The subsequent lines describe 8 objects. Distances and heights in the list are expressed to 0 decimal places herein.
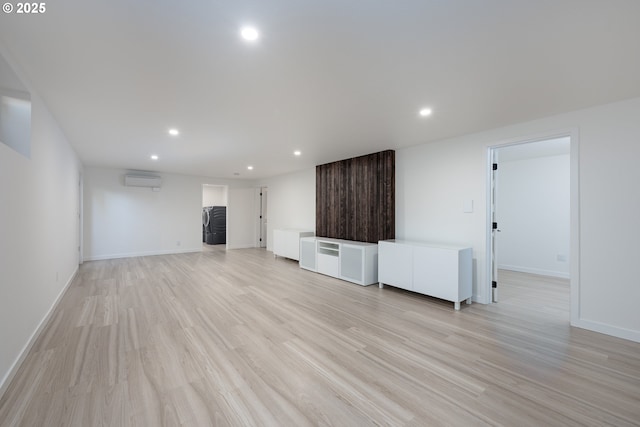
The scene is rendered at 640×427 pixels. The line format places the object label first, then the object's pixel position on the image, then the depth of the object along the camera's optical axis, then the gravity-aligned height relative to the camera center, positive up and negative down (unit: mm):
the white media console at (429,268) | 3443 -751
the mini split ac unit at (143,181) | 6870 +814
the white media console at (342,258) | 4488 -812
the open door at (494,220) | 3672 -92
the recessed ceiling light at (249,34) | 1624 +1079
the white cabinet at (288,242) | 6398 -696
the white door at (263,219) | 9086 -200
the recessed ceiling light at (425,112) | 2887 +1082
